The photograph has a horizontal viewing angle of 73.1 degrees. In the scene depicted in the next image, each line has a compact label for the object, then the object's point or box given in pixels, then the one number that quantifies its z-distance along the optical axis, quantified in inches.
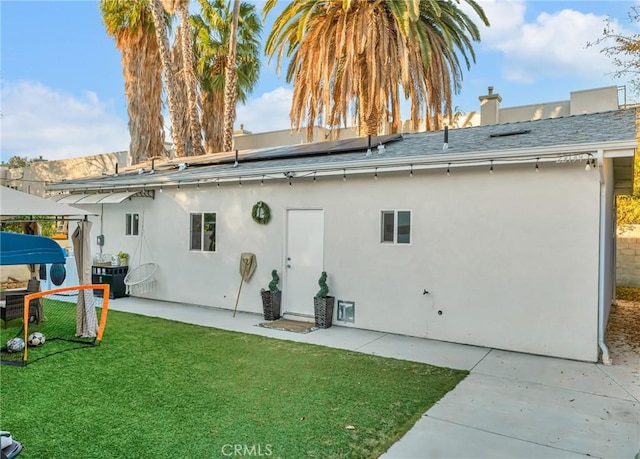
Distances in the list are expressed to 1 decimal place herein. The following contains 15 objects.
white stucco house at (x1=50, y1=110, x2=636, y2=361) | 237.9
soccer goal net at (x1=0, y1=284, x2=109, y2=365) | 231.5
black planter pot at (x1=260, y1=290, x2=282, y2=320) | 331.0
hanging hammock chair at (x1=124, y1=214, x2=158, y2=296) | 415.6
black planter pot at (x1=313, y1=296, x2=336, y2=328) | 308.2
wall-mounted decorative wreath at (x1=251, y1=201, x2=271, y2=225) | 347.9
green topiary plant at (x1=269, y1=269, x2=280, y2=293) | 331.9
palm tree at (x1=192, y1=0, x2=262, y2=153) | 792.9
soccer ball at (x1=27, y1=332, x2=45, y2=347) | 245.6
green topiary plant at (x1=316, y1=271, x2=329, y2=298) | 309.6
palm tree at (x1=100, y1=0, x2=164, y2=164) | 716.0
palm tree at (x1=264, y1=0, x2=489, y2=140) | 499.2
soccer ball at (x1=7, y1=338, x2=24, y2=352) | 231.6
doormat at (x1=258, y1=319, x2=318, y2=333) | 302.2
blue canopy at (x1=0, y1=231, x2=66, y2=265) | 208.2
